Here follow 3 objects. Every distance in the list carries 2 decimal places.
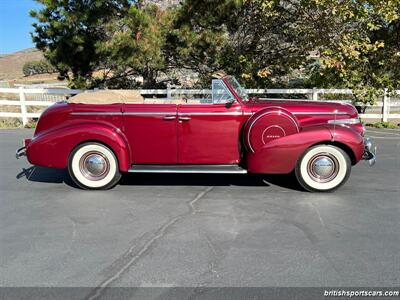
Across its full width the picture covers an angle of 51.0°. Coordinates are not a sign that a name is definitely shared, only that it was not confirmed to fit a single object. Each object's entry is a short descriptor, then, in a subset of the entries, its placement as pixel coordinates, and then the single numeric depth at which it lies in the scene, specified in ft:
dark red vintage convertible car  18.34
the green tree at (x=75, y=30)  41.39
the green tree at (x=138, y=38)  37.22
